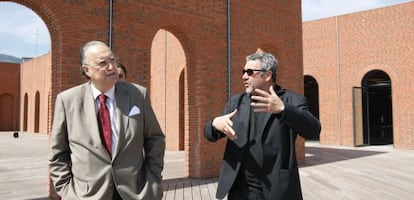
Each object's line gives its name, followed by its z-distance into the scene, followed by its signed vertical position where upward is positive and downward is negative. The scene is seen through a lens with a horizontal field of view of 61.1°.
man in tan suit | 2.06 -0.19
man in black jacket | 2.34 -0.27
